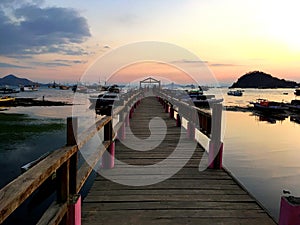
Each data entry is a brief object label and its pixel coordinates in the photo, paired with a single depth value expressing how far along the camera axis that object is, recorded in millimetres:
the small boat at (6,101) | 47709
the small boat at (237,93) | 108456
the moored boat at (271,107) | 41594
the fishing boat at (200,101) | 48225
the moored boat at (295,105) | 42031
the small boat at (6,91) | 95438
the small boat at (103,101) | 41606
